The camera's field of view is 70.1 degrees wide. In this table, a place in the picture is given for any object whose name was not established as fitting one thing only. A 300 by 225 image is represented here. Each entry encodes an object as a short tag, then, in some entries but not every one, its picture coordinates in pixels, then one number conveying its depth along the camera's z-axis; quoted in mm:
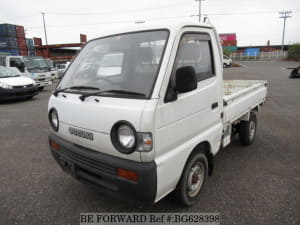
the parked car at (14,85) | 9031
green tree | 42312
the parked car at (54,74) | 14352
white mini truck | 1851
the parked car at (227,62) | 31859
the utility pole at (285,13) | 54044
